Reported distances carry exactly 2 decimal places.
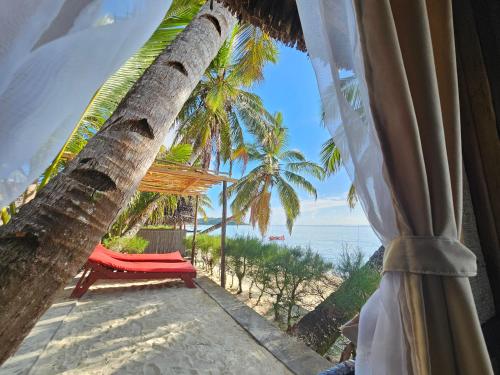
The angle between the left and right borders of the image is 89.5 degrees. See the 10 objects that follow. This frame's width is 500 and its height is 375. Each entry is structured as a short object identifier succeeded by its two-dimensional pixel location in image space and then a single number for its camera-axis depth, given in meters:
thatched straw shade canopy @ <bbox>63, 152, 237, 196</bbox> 4.86
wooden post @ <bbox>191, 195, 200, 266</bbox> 6.88
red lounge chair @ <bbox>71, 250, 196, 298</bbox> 4.19
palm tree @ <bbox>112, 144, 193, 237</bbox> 9.09
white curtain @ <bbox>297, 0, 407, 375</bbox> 0.72
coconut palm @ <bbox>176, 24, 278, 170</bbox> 5.59
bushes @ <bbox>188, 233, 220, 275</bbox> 7.82
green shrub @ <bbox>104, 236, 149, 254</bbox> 7.75
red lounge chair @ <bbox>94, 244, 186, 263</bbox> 5.29
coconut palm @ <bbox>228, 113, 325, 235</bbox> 13.21
